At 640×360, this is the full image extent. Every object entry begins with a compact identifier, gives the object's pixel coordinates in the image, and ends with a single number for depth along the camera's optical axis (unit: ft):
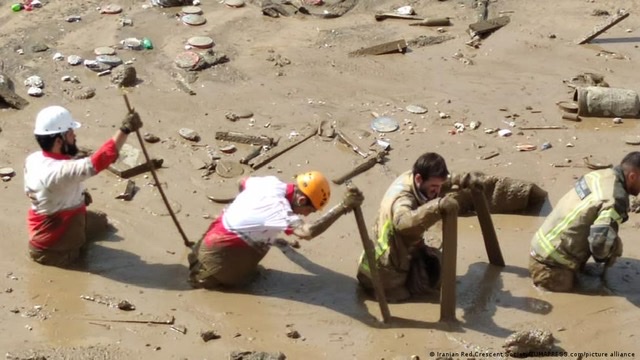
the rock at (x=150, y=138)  61.48
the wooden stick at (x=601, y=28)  74.18
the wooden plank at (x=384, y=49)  73.06
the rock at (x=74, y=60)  70.54
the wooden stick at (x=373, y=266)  43.16
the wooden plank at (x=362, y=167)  57.90
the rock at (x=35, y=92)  66.73
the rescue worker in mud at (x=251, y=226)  45.15
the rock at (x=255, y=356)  41.93
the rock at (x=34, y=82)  67.73
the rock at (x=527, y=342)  42.88
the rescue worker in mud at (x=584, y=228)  45.11
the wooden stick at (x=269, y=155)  59.21
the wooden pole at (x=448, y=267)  43.29
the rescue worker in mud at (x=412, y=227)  43.82
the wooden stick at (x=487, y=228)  48.30
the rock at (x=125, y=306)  46.00
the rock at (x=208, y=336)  43.80
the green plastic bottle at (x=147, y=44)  73.30
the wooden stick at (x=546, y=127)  63.08
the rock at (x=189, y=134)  61.87
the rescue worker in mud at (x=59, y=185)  45.93
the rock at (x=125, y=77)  67.73
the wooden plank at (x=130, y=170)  57.32
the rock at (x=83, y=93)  66.57
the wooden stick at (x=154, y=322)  45.08
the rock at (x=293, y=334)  44.55
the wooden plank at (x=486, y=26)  75.34
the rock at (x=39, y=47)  72.33
